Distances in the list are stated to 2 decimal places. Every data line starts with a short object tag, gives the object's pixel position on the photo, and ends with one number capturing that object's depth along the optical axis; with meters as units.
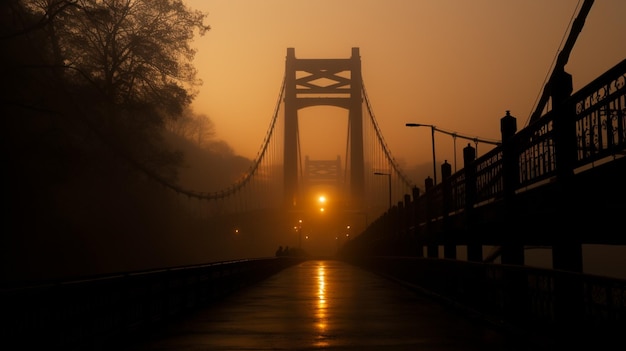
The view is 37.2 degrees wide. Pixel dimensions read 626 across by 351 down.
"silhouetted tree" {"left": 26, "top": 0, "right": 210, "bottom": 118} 44.19
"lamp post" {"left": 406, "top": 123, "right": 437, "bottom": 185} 41.88
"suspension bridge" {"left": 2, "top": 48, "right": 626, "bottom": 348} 8.78
